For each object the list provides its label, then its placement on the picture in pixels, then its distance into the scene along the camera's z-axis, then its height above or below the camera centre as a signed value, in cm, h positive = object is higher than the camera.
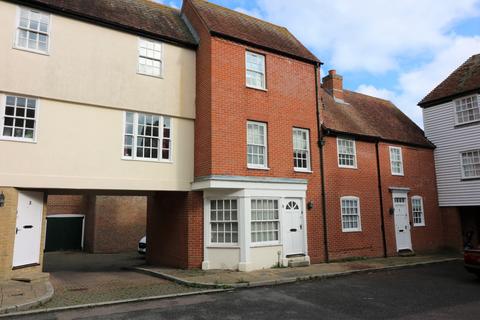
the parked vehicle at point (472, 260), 1143 -125
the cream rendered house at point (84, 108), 1109 +385
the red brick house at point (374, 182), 1642 +191
